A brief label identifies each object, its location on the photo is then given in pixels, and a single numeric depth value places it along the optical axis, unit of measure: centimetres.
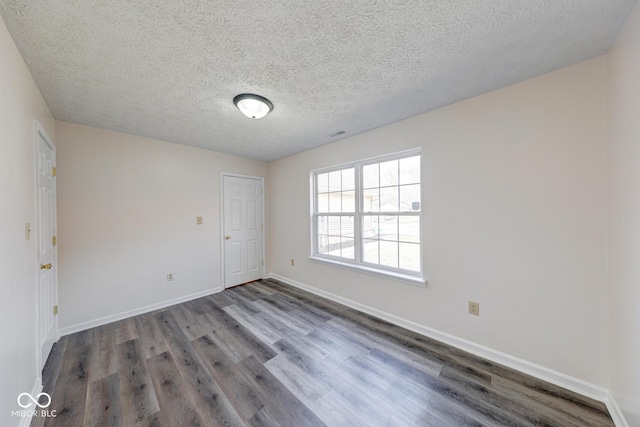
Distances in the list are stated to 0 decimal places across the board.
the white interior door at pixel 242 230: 382
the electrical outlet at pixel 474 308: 202
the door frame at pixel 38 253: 171
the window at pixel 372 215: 252
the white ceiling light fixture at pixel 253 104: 195
